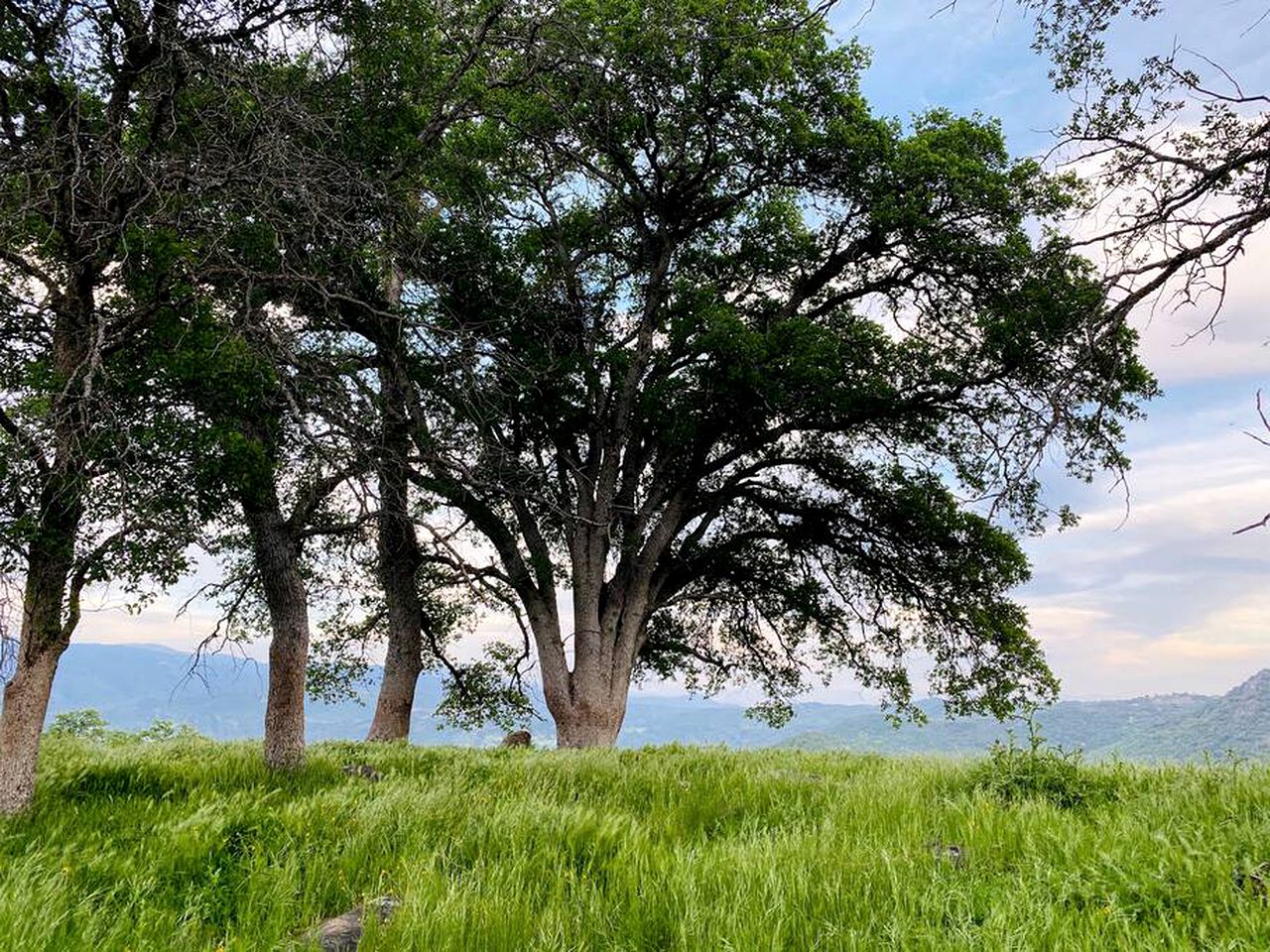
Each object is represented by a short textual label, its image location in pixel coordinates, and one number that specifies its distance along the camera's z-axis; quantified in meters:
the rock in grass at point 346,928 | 3.84
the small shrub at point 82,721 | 31.06
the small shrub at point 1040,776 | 5.98
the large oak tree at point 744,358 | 15.68
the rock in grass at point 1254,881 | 3.55
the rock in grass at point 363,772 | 9.11
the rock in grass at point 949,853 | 4.39
